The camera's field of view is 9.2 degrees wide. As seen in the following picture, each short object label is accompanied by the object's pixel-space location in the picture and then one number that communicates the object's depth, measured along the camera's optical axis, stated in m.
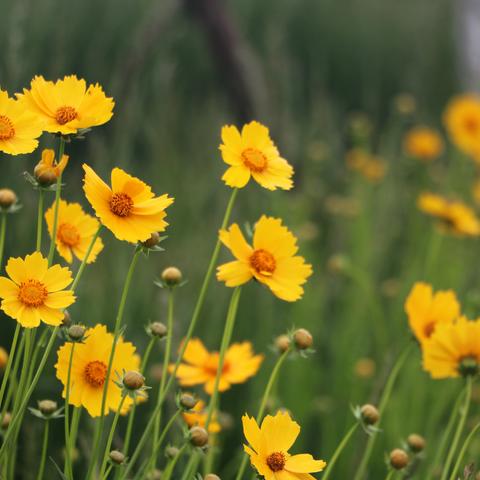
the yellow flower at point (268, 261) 1.72
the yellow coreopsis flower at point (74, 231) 1.76
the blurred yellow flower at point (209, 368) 1.84
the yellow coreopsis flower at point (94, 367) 1.71
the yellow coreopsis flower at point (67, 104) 1.69
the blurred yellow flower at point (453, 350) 1.80
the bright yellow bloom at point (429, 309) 1.88
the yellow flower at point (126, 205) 1.67
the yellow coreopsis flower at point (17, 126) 1.69
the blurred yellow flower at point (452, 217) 2.31
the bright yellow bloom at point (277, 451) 1.66
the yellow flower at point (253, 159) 1.73
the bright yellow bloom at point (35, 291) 1.66
